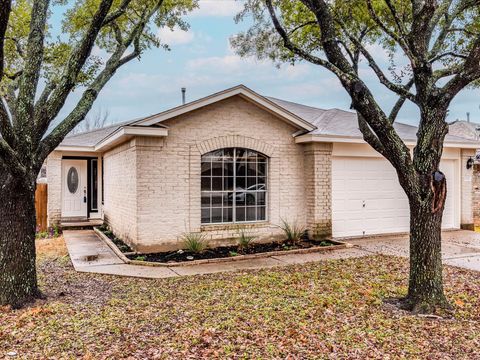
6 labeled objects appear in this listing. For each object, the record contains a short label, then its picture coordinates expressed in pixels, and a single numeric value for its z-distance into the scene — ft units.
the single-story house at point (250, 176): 31.09
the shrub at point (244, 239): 33.04
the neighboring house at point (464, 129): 89.51
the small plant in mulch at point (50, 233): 43.68
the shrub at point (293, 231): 34.99
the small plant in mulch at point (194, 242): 31.09
